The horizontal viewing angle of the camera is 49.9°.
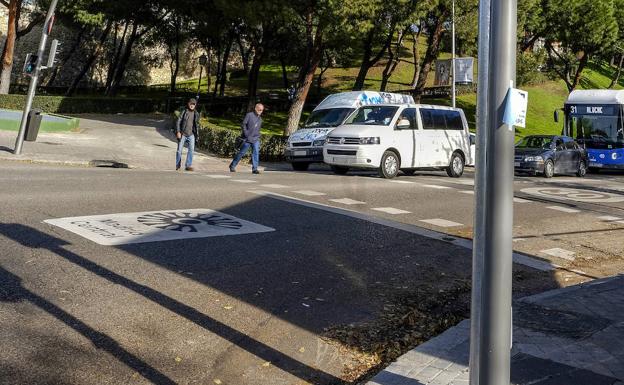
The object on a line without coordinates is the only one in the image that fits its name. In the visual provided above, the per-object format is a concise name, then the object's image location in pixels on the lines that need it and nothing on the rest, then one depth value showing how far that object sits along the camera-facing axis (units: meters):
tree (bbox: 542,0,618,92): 38.50
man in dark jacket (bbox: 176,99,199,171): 17.00
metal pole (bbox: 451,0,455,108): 28.98
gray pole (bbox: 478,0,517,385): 3.07
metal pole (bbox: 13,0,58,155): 17.02
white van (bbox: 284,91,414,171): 19.25
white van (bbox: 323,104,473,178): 16.83
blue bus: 26.03
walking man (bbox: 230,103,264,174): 17.36
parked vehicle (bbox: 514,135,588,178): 21.73
